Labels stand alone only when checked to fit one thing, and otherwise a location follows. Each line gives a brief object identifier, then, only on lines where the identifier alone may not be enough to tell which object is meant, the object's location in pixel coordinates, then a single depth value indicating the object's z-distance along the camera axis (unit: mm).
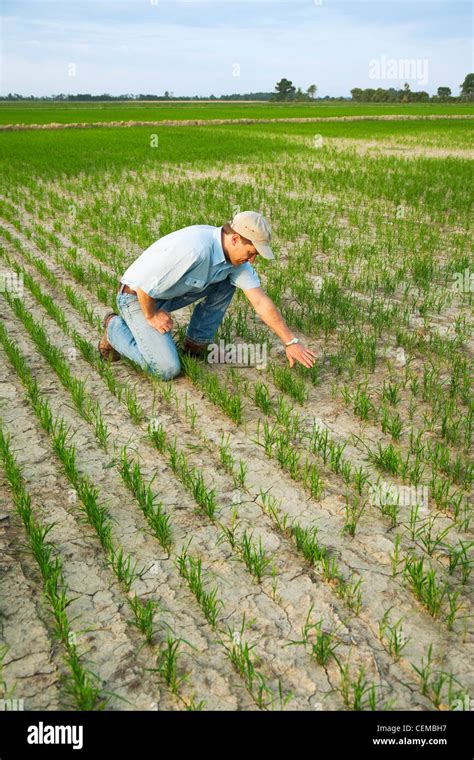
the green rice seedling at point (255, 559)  2408
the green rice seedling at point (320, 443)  3181
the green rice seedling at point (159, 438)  3359
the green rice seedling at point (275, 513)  2691
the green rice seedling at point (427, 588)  2211
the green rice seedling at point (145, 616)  2129
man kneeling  3635
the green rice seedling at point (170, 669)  1961
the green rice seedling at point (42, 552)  2371
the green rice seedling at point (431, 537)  2525
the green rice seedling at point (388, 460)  3057
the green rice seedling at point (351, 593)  2264
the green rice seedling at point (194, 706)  1854
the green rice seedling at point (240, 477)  3012
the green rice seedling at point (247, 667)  1922
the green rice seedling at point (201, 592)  2207
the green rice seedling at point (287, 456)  3068
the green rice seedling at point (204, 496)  2764
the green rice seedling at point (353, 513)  2654
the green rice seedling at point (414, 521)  2637
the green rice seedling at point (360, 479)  2891
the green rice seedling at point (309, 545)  2451
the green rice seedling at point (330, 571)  2391
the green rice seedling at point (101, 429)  3411
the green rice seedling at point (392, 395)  3753
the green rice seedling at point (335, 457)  3092
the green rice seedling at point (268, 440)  3268
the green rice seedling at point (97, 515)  2592
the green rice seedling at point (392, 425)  3365
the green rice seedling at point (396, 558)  2426
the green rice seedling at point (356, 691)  1858
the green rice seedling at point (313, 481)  2904
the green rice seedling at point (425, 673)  1918
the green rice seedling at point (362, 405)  3617
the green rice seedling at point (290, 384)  3850
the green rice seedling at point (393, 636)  2062
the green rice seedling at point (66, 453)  3057
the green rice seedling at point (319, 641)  2043
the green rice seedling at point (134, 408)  3688
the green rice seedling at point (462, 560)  2391
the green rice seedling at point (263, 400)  3756
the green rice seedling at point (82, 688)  1859
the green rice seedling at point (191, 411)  3601
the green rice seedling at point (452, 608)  2162
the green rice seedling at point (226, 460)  3147
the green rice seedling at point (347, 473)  3016
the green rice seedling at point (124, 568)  2354
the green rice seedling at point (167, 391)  3926
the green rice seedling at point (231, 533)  2617
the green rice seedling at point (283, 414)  3498
